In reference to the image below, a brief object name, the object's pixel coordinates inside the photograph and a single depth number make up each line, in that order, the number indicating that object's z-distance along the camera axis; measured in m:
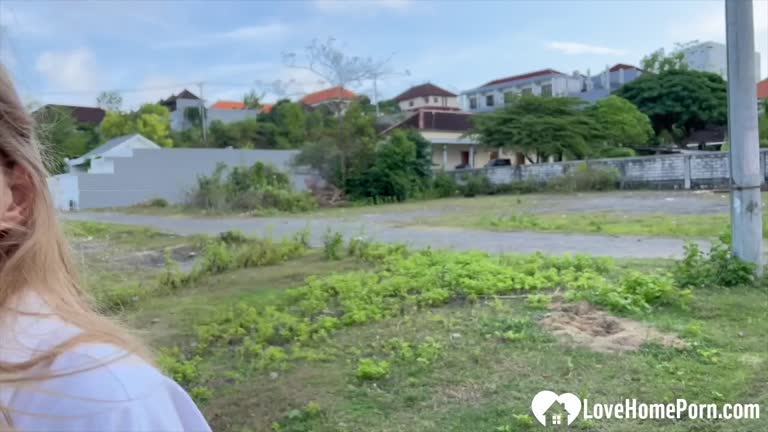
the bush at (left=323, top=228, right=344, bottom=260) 7.34
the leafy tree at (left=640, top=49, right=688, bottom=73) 43.54
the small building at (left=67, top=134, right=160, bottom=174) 27.06
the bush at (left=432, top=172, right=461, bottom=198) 26.27
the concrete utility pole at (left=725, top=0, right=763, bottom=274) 4.72
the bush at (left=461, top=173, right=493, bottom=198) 26.50
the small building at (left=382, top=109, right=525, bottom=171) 38.72
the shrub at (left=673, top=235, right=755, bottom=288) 4.59
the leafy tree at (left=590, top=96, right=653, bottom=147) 32.19
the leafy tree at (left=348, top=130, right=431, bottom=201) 24.69
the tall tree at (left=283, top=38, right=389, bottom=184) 25.22
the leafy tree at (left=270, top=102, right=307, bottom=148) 35.25
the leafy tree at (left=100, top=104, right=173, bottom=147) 36.78
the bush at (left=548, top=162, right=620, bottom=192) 23.39
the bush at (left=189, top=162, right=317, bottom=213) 20.63
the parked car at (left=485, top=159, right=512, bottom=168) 34.07
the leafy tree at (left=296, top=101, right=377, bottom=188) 25.23
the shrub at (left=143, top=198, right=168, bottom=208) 25.88
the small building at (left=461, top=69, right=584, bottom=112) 51.88
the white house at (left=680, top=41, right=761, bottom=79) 46.81
